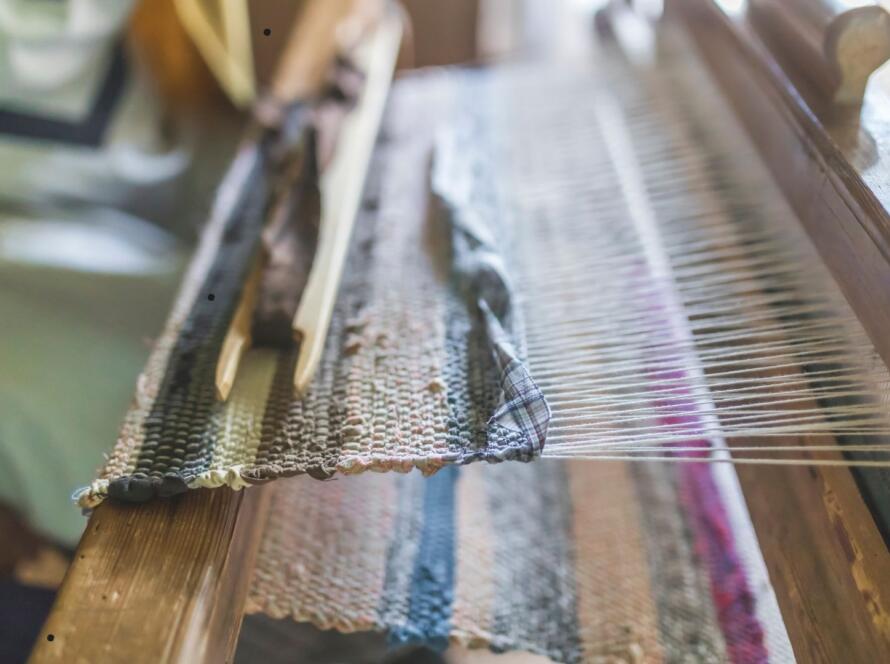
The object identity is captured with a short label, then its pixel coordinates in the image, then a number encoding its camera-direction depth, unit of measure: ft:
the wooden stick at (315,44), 3.32
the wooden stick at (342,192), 2.16
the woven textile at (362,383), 1.89
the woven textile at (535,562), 2.21
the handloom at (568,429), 1.90
